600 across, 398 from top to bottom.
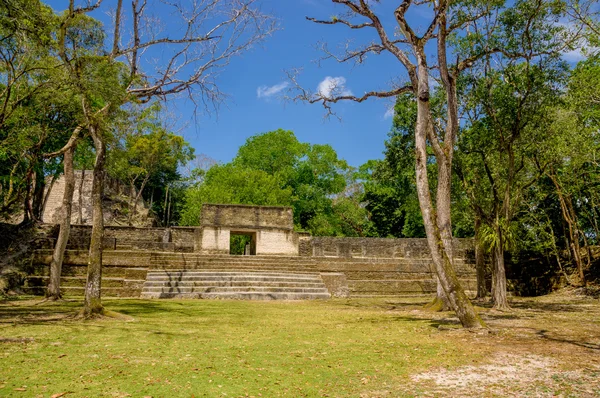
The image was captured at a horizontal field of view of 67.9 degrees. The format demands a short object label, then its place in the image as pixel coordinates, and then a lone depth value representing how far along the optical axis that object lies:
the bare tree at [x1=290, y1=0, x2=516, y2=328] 6.58
